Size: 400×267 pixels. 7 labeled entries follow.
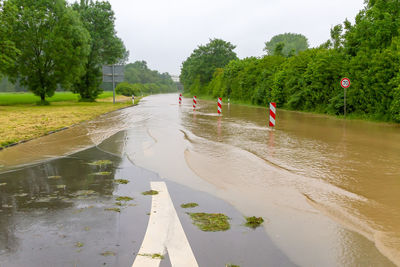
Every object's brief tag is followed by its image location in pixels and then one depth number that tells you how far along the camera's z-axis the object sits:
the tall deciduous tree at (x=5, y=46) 28.42
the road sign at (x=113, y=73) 37.06
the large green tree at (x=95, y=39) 42.78
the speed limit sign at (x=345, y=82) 18.28
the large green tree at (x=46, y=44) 33.16
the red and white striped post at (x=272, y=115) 14.24
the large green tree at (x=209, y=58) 74.81
